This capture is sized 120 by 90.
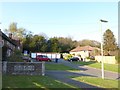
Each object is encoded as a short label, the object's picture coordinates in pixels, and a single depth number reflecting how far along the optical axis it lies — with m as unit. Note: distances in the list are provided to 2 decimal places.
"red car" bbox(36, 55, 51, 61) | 24.74
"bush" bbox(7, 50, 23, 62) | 10.66
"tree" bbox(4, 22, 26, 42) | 35.80
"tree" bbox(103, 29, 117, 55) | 30.85
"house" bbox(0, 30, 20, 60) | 14.39
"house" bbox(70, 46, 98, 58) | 36.68
